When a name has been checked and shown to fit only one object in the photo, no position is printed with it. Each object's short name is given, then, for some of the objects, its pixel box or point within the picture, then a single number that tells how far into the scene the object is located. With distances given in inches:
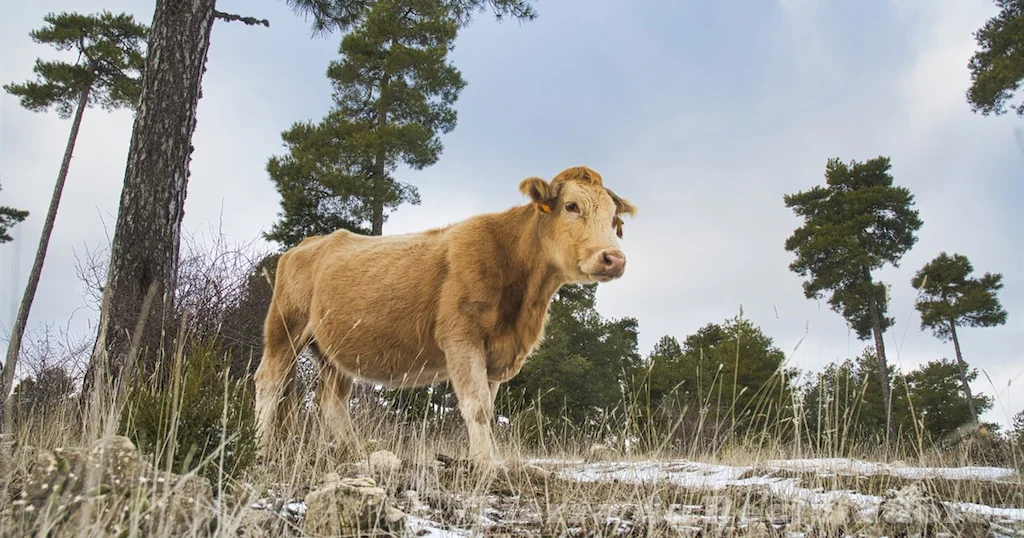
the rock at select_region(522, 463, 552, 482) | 183.2
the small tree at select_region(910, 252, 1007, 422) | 891.4
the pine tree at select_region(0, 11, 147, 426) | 792.3
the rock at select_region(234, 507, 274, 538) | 102.0
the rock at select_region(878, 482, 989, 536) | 131.0
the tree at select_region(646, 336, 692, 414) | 1034.1
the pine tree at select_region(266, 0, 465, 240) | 673.0
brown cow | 202.8
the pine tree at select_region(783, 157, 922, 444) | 920.9
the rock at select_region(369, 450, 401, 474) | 161.3
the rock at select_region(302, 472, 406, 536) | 106.0
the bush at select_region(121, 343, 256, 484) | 134.6
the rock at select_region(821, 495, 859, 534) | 127.8
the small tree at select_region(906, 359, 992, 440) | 1108.5
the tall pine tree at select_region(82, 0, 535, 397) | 257.9
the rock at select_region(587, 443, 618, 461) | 277.8
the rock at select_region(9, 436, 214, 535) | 92.4
